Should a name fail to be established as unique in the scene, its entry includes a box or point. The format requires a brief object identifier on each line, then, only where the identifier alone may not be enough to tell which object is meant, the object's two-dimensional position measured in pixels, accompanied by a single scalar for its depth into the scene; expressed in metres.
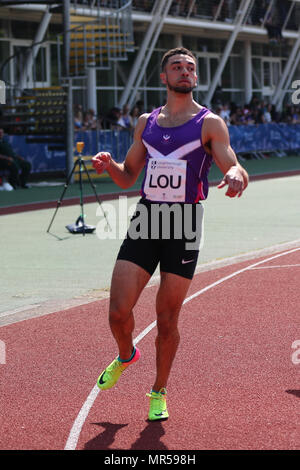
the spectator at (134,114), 30.28
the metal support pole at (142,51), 32.09
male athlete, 5.35
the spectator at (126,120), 28.97
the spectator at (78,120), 26.43
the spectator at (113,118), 28.63
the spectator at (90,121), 27.20
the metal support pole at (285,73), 42.16
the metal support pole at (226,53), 36.62
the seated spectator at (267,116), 36.21
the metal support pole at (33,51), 26.68
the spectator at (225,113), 33.88
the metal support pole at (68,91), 24.38
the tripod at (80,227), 14.32
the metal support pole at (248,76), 40.78
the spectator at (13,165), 22.75
